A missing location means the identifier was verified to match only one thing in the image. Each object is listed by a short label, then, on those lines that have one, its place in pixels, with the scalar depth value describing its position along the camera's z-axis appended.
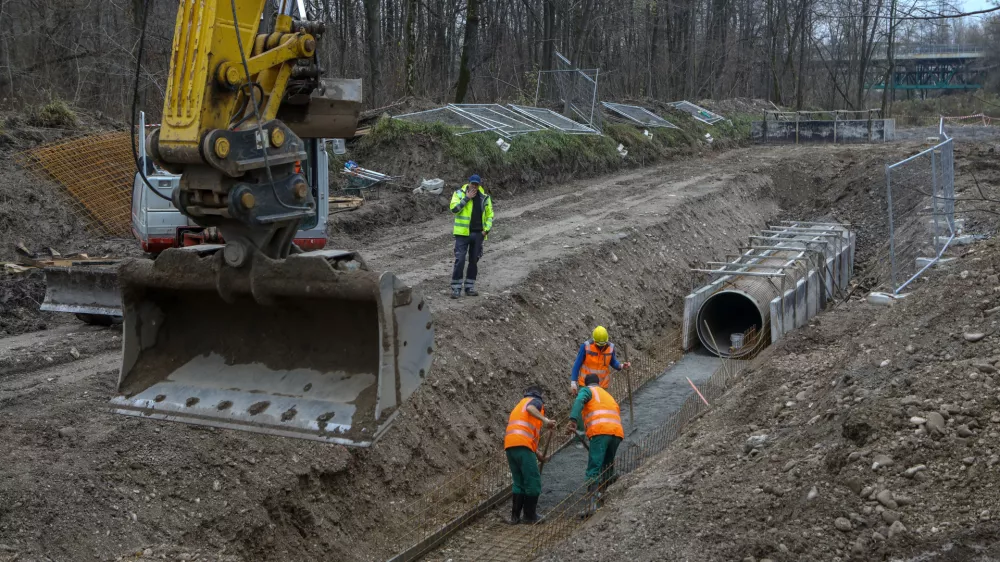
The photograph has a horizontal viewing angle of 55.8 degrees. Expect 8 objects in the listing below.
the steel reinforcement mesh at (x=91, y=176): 16.61
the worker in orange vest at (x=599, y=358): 11.41
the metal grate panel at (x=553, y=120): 26.41
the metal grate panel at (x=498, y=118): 24.00
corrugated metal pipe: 15.73
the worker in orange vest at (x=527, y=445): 9.70
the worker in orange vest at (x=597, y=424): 10.02
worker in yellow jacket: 12.65
